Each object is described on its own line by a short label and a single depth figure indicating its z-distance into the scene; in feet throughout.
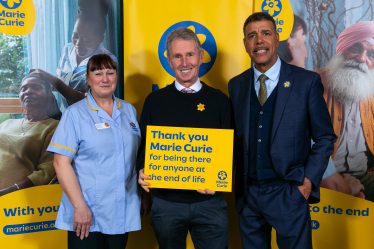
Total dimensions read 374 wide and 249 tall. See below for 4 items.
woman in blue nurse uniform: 5.30
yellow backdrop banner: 8.08
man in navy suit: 5.32
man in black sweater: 5.54
